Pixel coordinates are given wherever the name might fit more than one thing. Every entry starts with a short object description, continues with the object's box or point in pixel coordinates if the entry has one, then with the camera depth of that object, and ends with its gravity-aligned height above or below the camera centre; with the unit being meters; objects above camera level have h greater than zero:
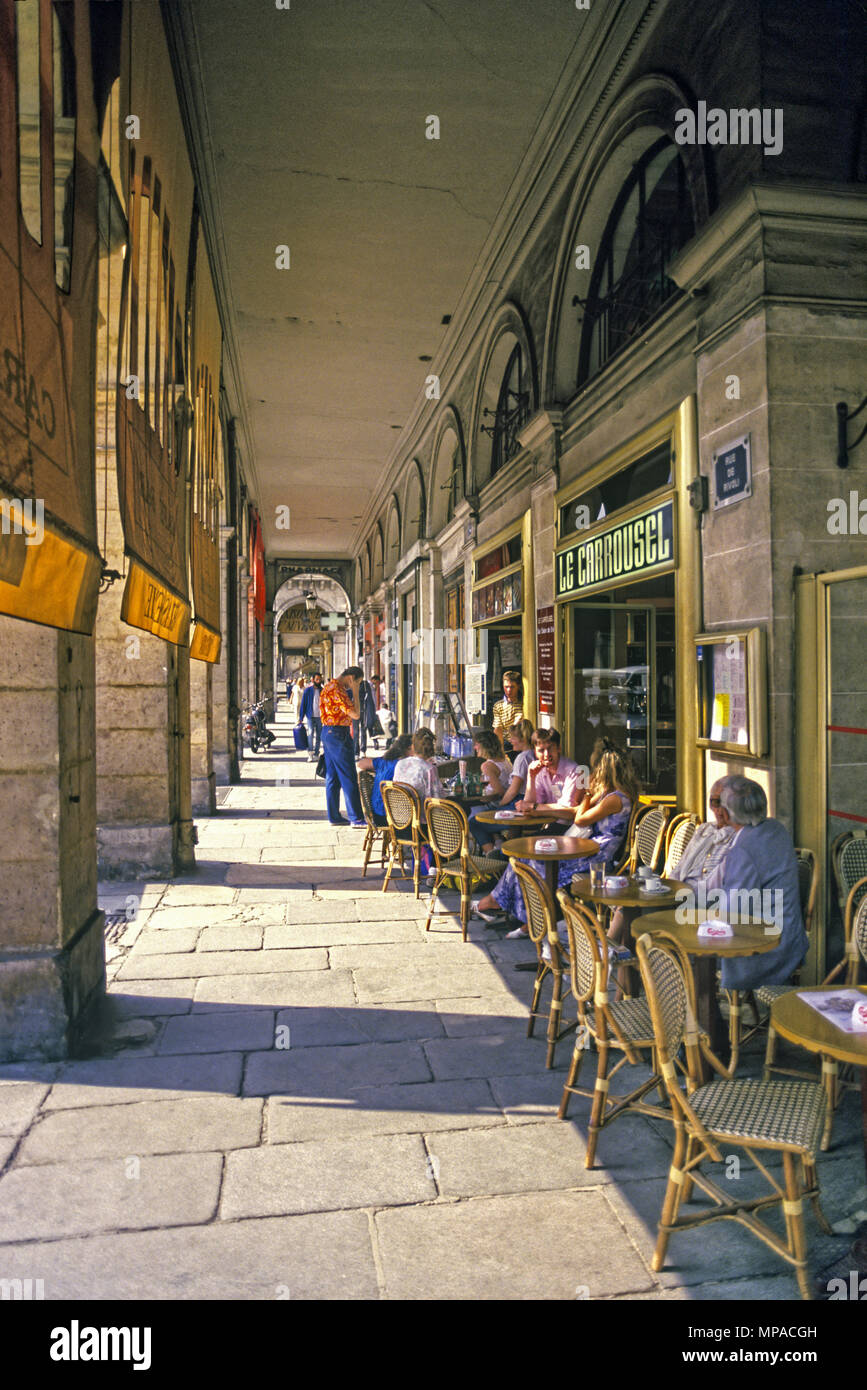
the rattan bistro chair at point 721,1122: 2.60 -1.33
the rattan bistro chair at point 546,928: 4.06 -1.14
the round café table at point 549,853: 5.20 -0.99
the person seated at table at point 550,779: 6.73 -0.73
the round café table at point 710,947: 3.50 -1.04
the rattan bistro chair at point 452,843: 6.31 -1.13
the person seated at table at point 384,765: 8.47 -0.76
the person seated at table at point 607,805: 5.59 -0.76
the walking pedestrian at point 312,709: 16.33 -0.41
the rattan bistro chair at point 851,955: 3.66 -1.14
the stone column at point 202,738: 11.70 -0.66
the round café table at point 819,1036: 2.53 -1.04
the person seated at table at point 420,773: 7.52 -0.73
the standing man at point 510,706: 10.05 -0.24
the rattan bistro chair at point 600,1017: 3.33 -1.31
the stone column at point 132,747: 7.91 -0.52
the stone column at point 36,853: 4.22 -0.78
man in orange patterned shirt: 10.27 -0.65
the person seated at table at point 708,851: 4.20 -0.83
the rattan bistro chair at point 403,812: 7.27 -1.04
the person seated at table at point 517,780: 7.28 -0.79
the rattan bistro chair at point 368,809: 8.09 -1.11
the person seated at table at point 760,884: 3.85 -0.87
